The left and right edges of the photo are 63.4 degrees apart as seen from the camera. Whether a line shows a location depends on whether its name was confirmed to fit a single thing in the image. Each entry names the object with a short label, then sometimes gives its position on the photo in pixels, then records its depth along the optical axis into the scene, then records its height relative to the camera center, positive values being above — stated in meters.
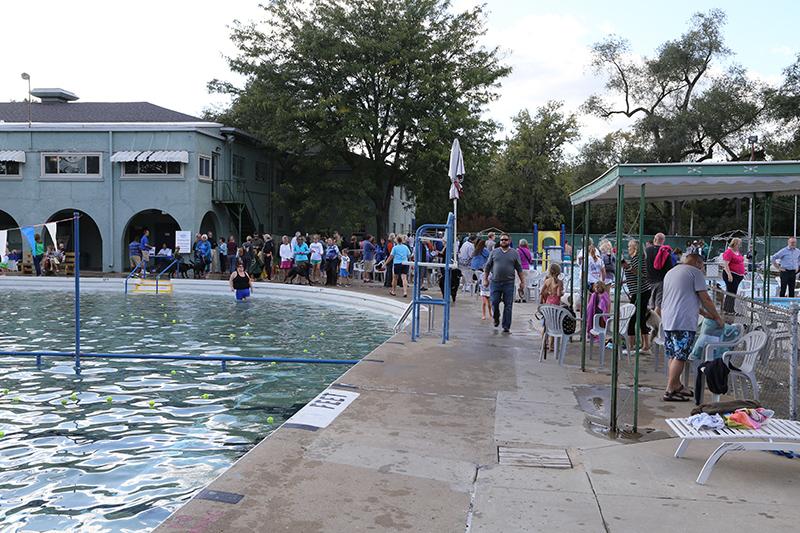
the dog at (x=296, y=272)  22.50 -0.89
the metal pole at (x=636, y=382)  5.70 -1.18
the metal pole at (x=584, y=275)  8.48 -0.34
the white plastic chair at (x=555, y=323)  9.24 -1.05
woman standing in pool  17.67 -1.03
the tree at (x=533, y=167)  53.59 +6.96
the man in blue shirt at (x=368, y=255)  23.38 -0.27
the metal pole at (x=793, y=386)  5.55 -1.15
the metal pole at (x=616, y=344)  5.84 -0.85
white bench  4.68 -1.37
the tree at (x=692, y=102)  40.06 +9.65
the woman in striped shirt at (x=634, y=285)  9.66 -0.51
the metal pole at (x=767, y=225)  9.65 +0.43
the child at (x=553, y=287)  10.11 -0.58
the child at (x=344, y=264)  22.53 -0.59
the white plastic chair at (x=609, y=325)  9.19 -1.06
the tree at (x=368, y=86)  32.03 +8.30
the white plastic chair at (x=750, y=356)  6.32 -1.04
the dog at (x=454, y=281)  15.38 -0.77
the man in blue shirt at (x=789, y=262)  16.05 -0.21
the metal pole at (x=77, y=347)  9.60 -1.54
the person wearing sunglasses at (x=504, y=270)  11.42 -0.37
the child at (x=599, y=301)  9.49 -0.74
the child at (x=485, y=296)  13.50 -0.98
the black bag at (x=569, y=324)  9.38 -1.07
